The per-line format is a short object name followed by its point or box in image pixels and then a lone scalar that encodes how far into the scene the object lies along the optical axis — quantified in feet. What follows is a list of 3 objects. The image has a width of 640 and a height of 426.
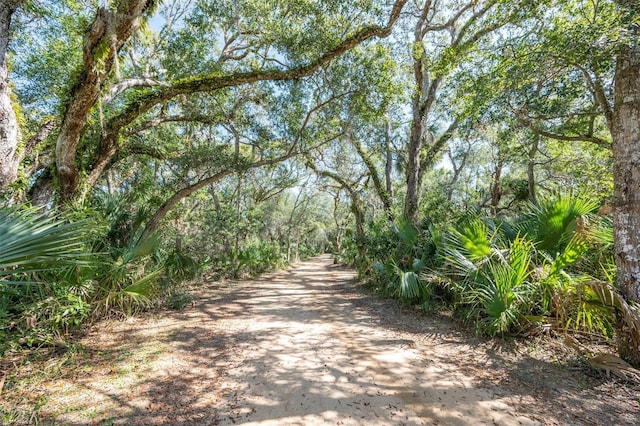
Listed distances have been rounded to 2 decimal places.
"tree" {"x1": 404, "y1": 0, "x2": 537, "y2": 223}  22.94
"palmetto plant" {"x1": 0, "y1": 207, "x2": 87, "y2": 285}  6.15
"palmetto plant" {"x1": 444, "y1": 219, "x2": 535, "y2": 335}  12.71
